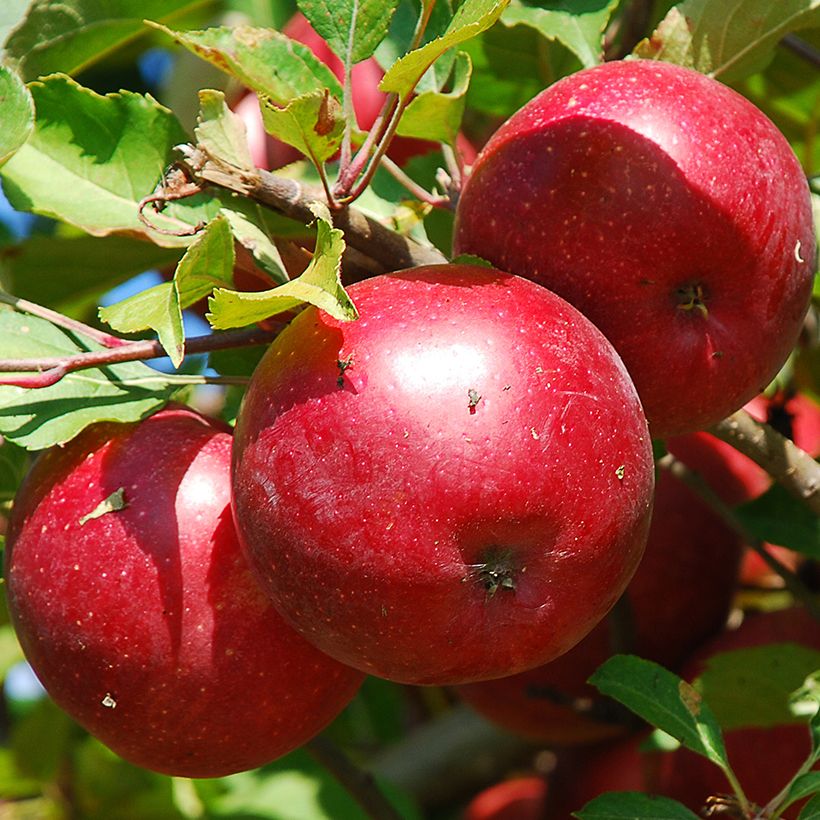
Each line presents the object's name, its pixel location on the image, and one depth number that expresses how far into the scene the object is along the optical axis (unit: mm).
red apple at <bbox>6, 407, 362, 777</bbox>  665
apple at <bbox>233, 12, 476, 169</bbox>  848
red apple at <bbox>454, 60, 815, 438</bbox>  656
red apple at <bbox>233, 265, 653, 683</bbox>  624
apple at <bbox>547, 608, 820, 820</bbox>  750
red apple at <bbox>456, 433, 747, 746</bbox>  789
